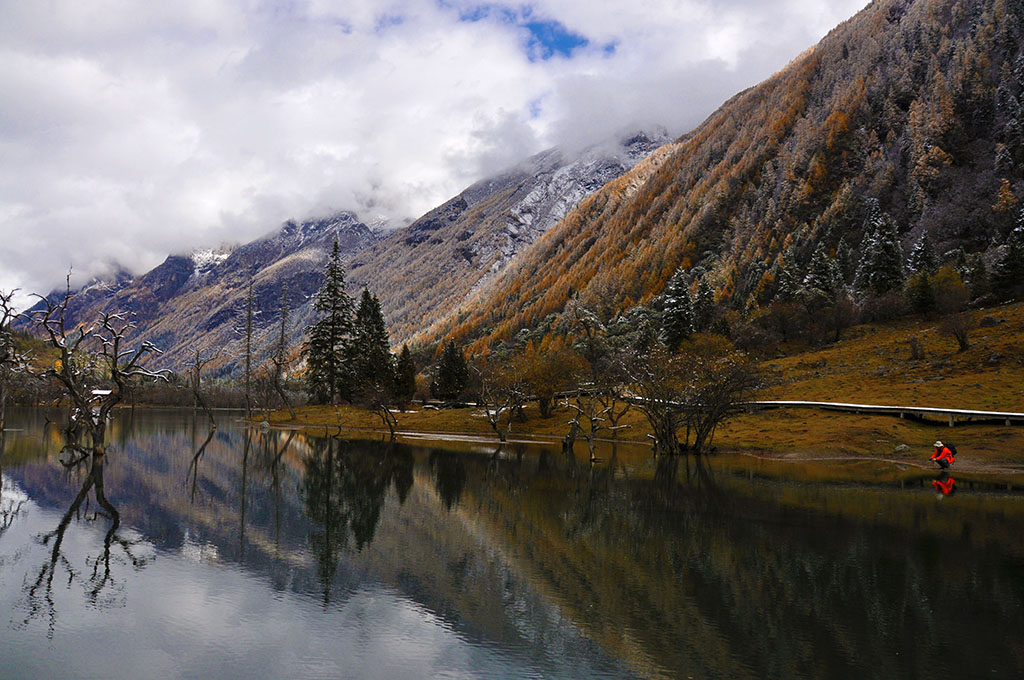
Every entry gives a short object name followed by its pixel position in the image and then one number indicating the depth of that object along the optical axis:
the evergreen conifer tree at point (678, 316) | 87.81
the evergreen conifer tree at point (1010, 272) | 79.50
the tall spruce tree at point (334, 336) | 88.94
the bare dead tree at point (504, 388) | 62.88
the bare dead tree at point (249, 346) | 87.56
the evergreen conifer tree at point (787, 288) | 101.38
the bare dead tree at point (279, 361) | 85.93
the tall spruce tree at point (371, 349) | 86.25
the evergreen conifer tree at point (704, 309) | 100.40
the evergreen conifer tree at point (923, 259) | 96.00
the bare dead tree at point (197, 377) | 79.62
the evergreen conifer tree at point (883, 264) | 93.62
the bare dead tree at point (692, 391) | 49.66
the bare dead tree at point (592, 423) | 50.19
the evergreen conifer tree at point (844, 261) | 108.11
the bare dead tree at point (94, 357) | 37.12
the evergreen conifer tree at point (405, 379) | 88.62
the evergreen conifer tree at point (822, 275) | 97.79
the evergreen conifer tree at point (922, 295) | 82.44
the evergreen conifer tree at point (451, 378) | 89.56
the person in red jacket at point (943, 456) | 39.09
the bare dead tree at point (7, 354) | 40.88
